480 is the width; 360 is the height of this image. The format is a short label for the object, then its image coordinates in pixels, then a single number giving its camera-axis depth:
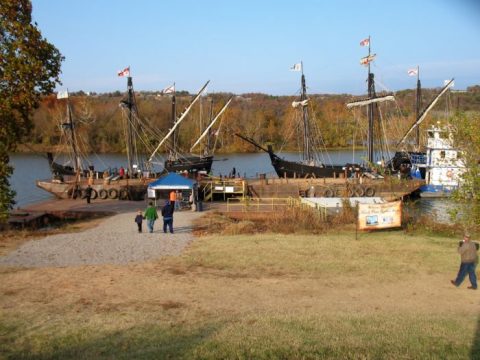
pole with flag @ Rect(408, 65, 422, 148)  60.59
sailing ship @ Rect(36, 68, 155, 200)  40.66
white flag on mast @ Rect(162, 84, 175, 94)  53.96
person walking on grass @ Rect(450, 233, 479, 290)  14.26
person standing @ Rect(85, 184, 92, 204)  36.09
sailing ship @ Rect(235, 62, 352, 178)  51.75
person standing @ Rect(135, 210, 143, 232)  23.05
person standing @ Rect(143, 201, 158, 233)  22.67
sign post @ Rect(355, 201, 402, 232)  22.77
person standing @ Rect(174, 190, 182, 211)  32.28
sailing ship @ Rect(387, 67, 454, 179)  54.54
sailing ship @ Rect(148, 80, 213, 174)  50.44
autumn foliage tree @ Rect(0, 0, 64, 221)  22.53
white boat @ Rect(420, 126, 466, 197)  49.66
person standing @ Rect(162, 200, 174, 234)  23.08
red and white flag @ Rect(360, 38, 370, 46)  53.01
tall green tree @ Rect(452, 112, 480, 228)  19.50
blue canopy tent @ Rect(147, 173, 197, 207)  33.00
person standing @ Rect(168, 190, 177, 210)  27.32
